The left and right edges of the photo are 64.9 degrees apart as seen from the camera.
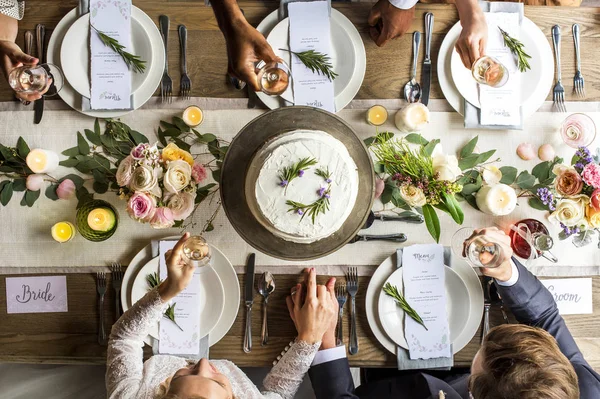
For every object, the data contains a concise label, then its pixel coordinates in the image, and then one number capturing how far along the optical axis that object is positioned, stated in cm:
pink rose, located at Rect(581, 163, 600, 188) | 140
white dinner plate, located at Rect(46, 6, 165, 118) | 164
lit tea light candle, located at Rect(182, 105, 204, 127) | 164
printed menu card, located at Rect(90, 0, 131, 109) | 164
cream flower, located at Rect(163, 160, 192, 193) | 138
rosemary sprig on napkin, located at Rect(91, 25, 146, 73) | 163
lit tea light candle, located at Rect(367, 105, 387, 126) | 163
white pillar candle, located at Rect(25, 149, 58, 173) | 159
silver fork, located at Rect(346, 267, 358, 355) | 164
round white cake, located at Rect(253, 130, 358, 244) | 131
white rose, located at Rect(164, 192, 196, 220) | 143
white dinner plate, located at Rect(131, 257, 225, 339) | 163
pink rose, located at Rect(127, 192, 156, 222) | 138
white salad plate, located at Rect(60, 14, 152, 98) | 164
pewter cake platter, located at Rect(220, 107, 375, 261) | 141
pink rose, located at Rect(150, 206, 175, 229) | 143
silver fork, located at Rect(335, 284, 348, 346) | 165
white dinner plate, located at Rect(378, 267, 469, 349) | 162
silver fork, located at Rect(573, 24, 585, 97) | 165
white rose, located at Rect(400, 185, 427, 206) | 143
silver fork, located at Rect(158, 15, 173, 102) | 166
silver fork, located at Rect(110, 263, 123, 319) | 165
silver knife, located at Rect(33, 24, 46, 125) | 166
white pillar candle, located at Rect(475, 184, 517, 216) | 152
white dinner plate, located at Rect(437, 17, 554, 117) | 163
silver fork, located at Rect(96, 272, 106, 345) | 165
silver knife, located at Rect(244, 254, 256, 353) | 164
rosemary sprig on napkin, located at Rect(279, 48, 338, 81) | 162
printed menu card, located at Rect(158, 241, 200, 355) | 162
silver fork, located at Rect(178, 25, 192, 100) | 166
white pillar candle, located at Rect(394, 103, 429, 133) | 157
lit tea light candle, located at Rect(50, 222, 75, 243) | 160
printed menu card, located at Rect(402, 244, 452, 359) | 162
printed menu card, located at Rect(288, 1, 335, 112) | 163
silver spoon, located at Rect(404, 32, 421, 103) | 165
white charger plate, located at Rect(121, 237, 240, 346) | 163
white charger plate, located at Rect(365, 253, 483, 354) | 162
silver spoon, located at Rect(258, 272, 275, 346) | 164
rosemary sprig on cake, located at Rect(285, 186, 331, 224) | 130
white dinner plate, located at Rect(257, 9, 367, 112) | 163
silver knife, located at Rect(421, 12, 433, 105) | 165
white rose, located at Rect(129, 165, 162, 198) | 137
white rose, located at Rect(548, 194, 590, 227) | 145
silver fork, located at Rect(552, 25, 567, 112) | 165
